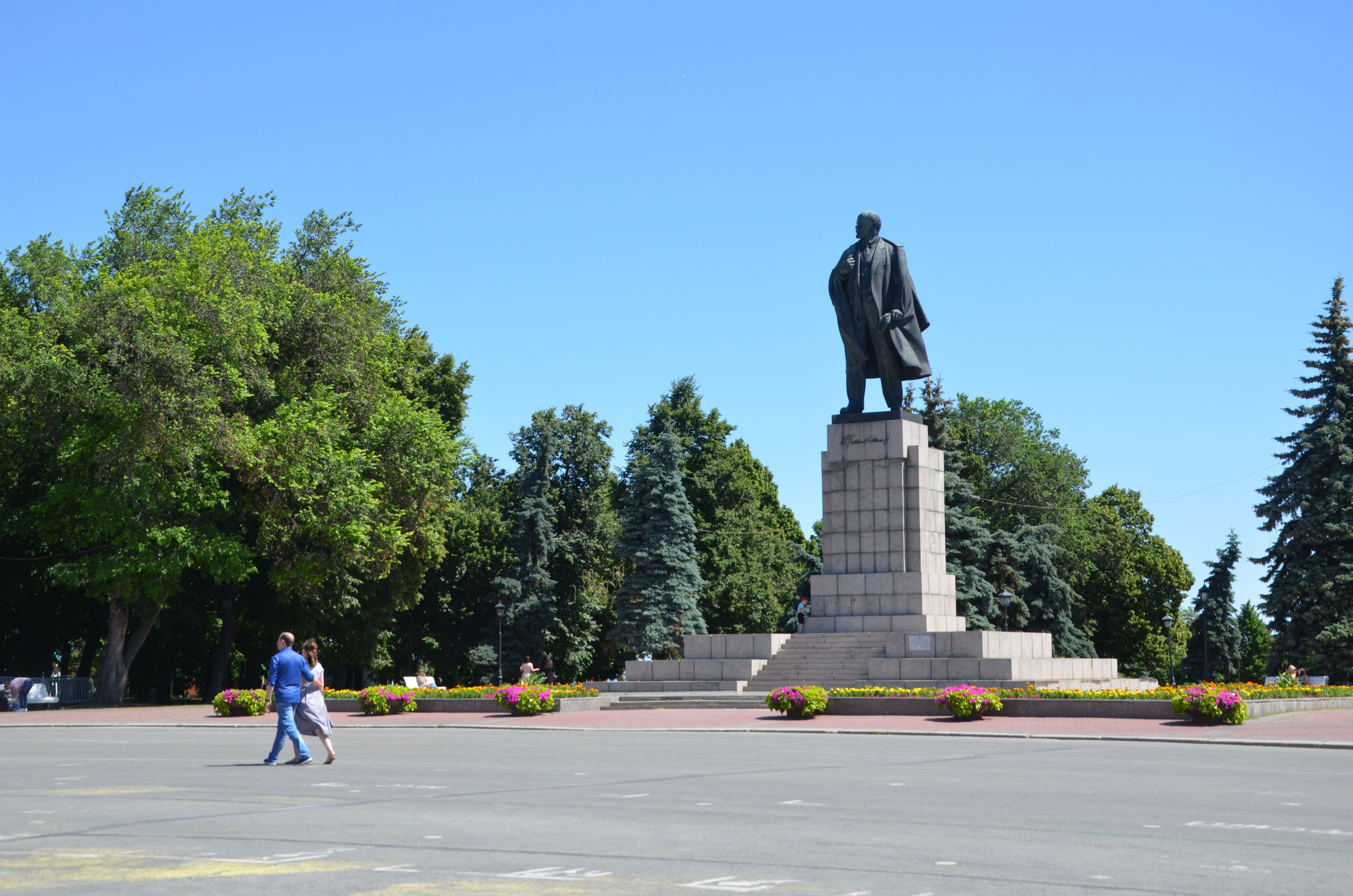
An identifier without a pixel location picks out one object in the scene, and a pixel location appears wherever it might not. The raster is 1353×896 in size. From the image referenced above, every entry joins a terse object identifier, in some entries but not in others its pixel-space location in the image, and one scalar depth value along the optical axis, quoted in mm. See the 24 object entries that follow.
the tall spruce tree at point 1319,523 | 45094
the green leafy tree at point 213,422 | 39062
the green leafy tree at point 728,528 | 66188
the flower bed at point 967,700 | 26000
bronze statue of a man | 37969
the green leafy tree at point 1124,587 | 79312
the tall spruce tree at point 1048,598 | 62219
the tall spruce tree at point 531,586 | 62312
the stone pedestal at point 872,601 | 34625
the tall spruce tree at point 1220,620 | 75625
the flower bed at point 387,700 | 32375
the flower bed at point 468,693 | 33312
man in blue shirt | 17094
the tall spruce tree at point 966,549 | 56344
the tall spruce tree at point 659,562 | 60531
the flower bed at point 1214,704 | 23984
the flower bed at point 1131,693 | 26656
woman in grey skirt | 17359
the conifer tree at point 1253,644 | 94125
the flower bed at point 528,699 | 30328
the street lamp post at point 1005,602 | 51219
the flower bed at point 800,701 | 27250
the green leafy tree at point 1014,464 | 79688
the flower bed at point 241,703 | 32812
